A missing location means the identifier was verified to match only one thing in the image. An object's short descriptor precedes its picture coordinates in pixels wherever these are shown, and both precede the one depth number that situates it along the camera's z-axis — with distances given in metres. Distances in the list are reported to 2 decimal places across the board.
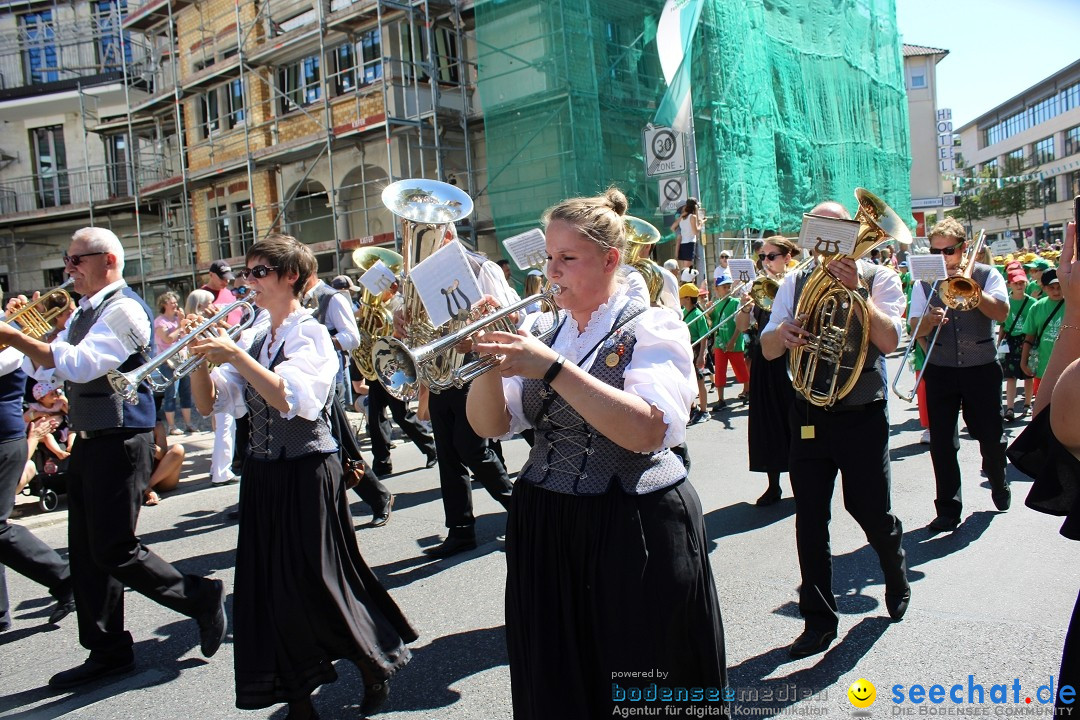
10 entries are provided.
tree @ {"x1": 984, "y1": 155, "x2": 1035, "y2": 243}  48.28
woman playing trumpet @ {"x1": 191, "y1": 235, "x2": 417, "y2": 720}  3.11
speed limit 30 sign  12.41
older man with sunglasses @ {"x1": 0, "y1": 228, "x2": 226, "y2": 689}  3.65
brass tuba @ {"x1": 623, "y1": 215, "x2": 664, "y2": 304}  5.14
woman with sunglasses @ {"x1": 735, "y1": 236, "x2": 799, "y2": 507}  5.92
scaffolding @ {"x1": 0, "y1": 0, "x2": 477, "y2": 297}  17.91
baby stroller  7.22
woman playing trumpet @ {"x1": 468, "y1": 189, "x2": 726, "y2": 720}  2.26
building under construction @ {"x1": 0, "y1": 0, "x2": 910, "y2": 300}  17.00
